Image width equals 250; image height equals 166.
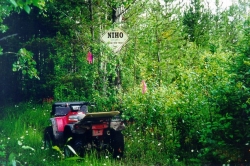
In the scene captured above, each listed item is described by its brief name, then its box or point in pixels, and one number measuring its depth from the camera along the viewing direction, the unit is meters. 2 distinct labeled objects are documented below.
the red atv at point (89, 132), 7.39
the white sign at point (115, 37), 10.44
